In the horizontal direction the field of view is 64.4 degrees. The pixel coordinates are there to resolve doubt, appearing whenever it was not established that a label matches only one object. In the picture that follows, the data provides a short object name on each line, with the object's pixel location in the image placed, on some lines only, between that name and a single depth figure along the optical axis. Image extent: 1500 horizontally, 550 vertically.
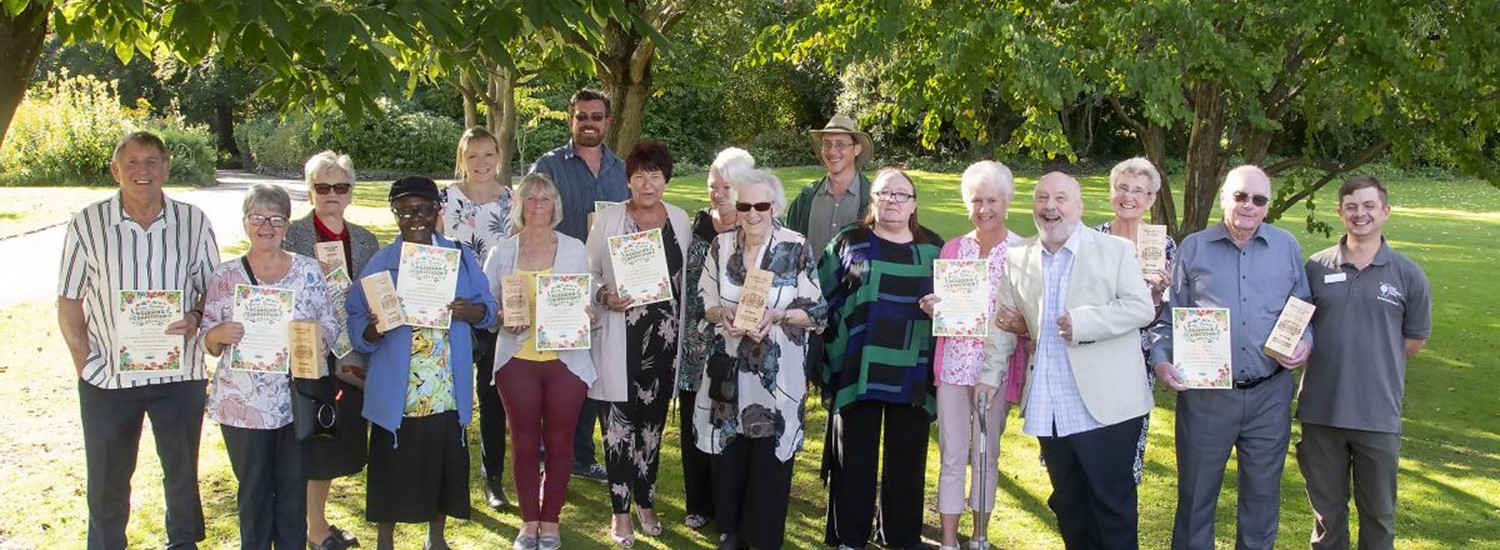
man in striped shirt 5.03
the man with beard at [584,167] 6.98
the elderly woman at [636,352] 6.09
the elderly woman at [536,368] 5.80
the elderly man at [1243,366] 5.25
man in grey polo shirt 5.25
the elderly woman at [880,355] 5.68
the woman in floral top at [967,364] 5.68
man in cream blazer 5.05
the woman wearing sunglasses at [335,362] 5.69
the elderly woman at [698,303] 6.03
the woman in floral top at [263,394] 5.05
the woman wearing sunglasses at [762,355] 5.62
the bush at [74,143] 30.23
